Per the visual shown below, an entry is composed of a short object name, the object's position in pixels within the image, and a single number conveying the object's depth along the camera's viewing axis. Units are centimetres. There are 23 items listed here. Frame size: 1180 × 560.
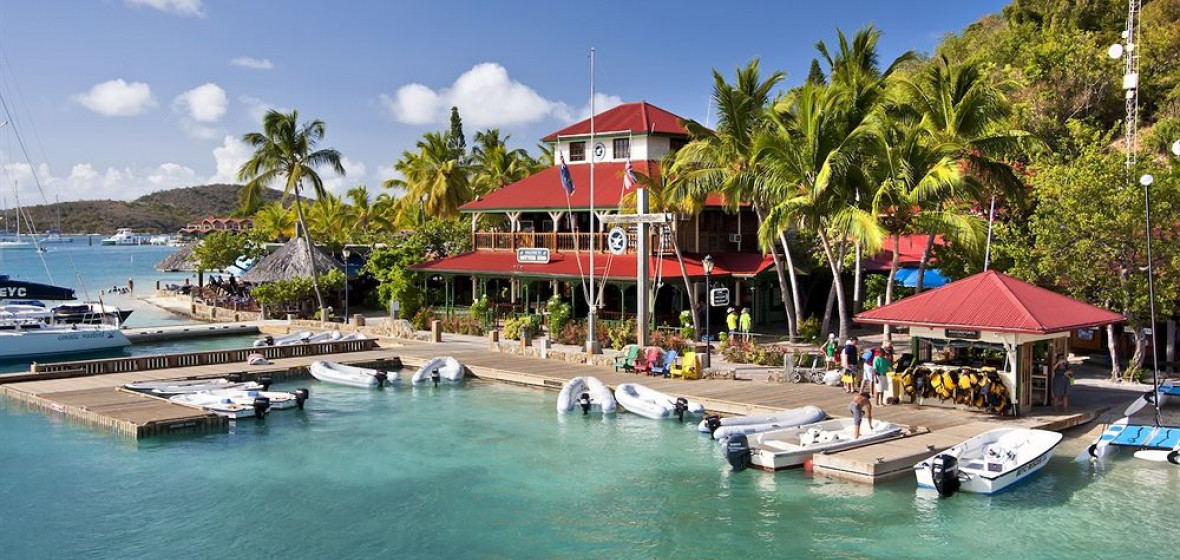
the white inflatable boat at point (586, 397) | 2552
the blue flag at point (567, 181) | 3256
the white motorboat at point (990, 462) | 1741
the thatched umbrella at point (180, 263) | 6738
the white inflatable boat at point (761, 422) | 2103
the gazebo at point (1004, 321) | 2133
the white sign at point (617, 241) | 3444
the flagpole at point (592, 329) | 3155
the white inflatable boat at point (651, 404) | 2427
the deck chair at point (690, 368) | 2772
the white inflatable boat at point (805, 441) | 1925
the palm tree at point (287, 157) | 4638
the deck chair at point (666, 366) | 2856
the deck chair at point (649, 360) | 2887
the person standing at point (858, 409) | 1952
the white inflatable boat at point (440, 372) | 3039
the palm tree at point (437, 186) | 6006
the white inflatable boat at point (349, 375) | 3052
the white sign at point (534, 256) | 3938
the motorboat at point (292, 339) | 3959
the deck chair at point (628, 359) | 2953
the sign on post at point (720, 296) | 3111
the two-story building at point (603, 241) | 3762
